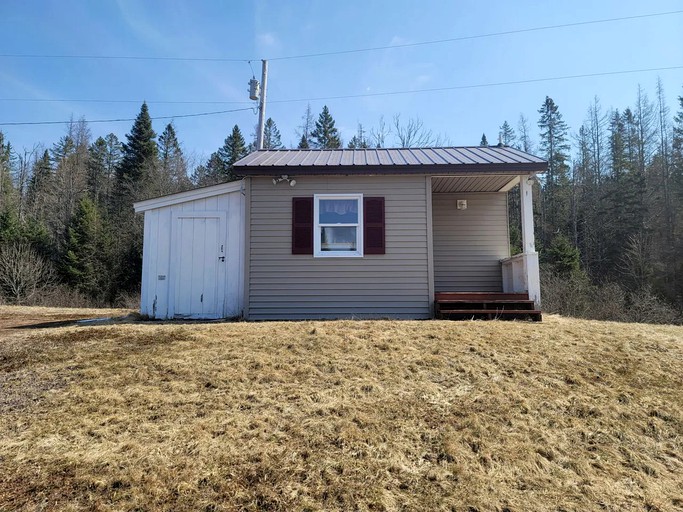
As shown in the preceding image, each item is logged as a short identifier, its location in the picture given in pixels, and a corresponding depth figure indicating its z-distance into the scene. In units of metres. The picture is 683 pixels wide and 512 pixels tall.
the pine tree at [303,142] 29.01
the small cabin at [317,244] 7.07
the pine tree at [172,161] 25.62
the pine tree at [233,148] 31.12
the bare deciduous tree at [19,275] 17.72
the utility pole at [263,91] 12.23
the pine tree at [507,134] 33.02
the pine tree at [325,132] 29.22
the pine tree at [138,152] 27.92
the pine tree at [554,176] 26.02
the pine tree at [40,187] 25.92
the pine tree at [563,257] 20.23
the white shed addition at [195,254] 7.43
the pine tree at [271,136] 31.05
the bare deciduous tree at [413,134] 22.86
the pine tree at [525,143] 30.77
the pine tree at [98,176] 28.12
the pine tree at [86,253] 21.34
